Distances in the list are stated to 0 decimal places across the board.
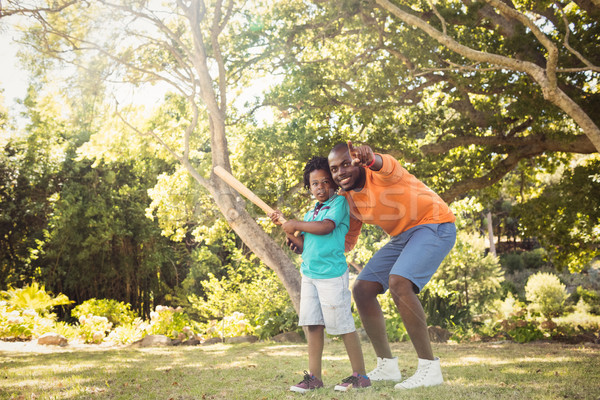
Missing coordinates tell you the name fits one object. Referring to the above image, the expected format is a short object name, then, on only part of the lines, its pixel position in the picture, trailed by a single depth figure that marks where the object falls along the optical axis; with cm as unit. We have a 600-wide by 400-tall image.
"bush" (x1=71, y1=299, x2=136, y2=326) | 1302
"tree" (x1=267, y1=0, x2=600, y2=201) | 761
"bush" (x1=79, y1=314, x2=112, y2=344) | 1120
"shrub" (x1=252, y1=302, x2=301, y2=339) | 1087
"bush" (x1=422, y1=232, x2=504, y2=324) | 1145
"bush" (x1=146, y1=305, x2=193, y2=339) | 1154
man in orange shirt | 321
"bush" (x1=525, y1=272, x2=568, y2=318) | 1152
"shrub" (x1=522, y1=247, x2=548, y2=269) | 2177
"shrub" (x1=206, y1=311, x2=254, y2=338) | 1145
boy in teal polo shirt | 332
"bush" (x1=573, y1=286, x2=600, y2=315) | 1201
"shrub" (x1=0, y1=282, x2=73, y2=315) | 1220
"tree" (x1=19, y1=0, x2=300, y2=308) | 820
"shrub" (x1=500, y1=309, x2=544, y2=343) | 913
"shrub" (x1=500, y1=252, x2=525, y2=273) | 2166
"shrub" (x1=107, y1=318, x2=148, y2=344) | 1120
